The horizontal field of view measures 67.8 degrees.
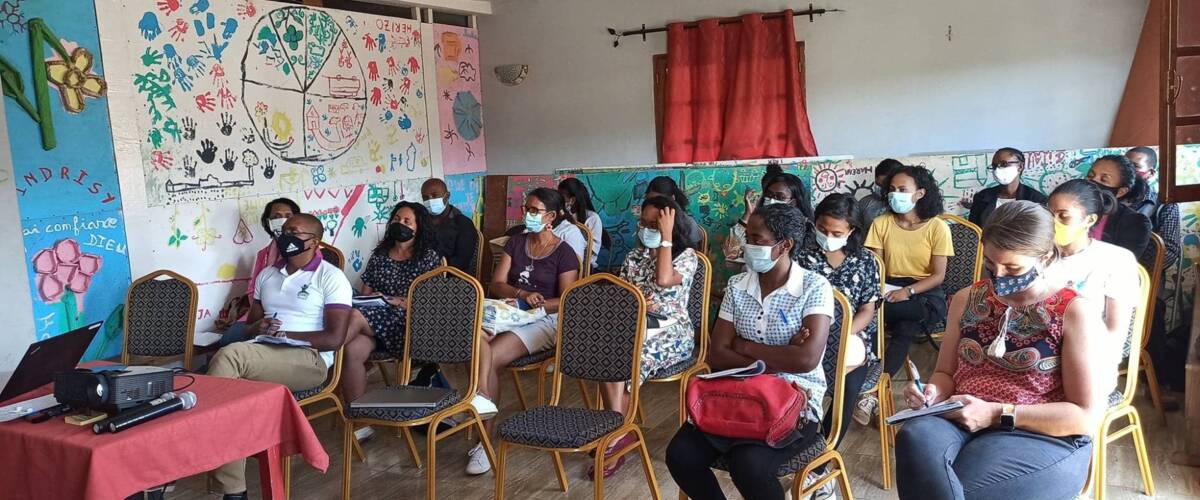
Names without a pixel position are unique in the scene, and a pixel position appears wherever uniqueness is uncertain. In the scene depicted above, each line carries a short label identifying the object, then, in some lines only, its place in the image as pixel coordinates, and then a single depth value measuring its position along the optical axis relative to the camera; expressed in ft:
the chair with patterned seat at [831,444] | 8.77
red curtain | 23.26
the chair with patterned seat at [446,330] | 11.52
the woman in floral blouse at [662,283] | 12.29
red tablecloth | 7.79
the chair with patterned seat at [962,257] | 14.47
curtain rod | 22.97
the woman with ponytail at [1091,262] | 8.19
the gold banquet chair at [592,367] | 10.01
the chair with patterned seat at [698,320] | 12.26
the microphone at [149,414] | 7.99
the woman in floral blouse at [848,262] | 11.48
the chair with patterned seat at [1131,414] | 8.95
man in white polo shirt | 12.17
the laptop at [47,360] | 8.96
